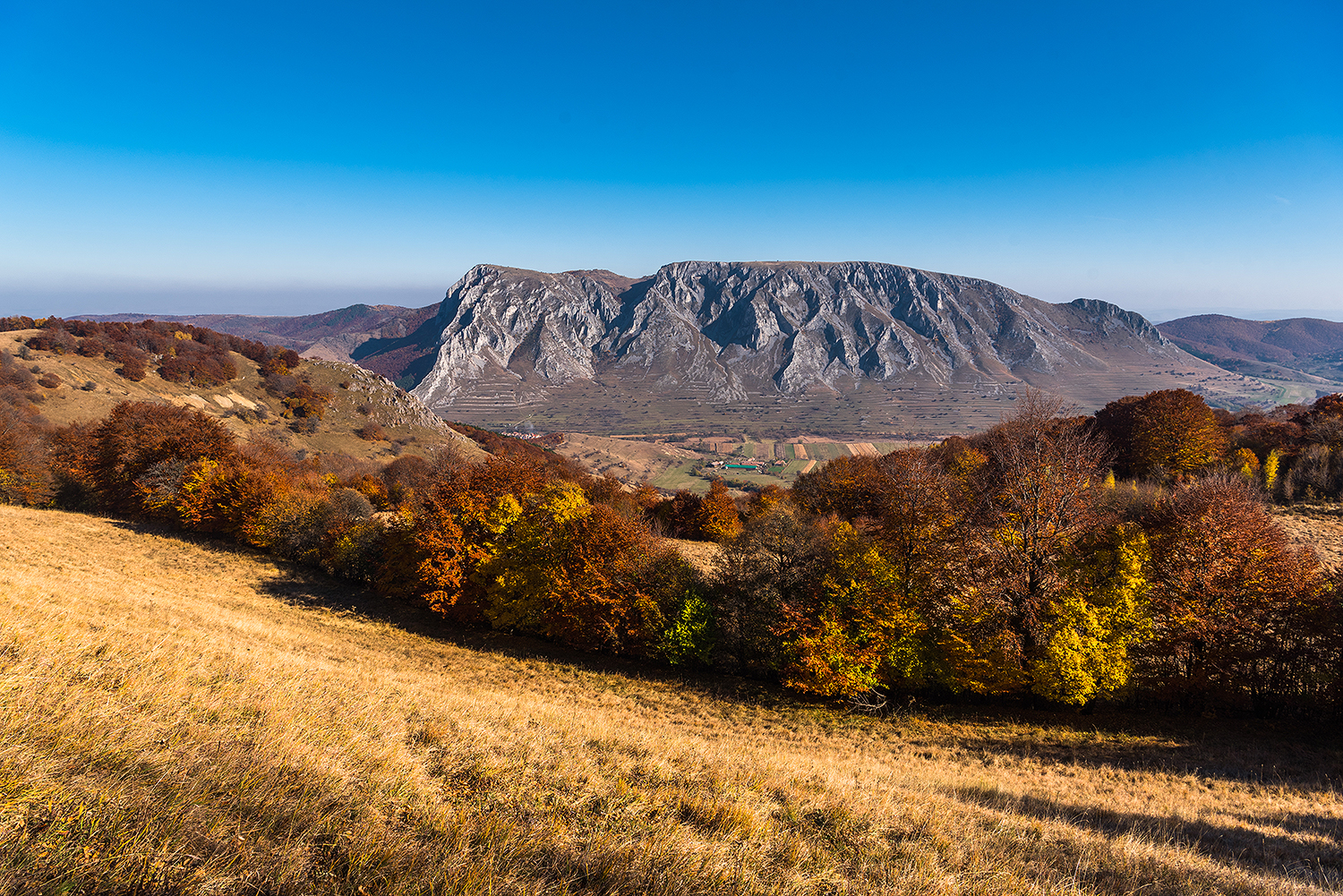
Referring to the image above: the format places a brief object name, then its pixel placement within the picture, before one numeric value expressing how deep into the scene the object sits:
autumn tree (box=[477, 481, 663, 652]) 30.00
